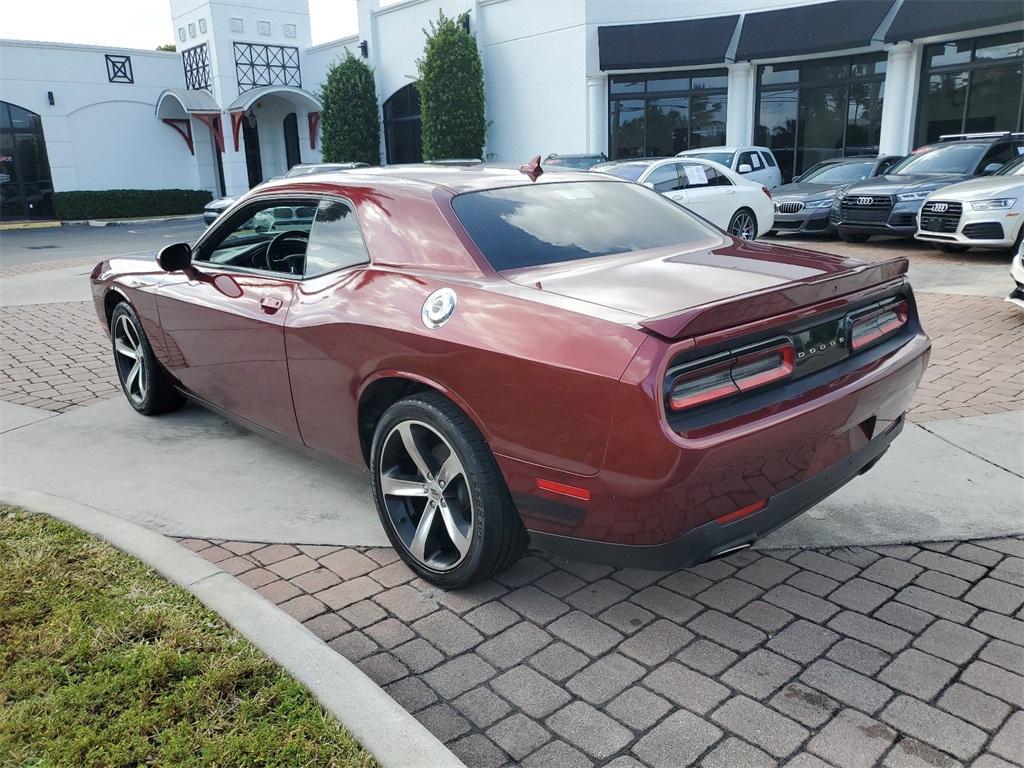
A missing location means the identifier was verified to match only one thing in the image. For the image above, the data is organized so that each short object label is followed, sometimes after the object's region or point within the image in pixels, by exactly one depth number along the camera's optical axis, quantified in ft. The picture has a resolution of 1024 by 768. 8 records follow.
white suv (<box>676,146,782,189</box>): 56.24
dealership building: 63.41
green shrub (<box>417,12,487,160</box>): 77.92
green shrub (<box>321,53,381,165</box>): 89.71
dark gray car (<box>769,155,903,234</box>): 46.19
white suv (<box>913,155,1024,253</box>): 34.45
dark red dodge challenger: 8.29
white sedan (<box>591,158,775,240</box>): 39.96
